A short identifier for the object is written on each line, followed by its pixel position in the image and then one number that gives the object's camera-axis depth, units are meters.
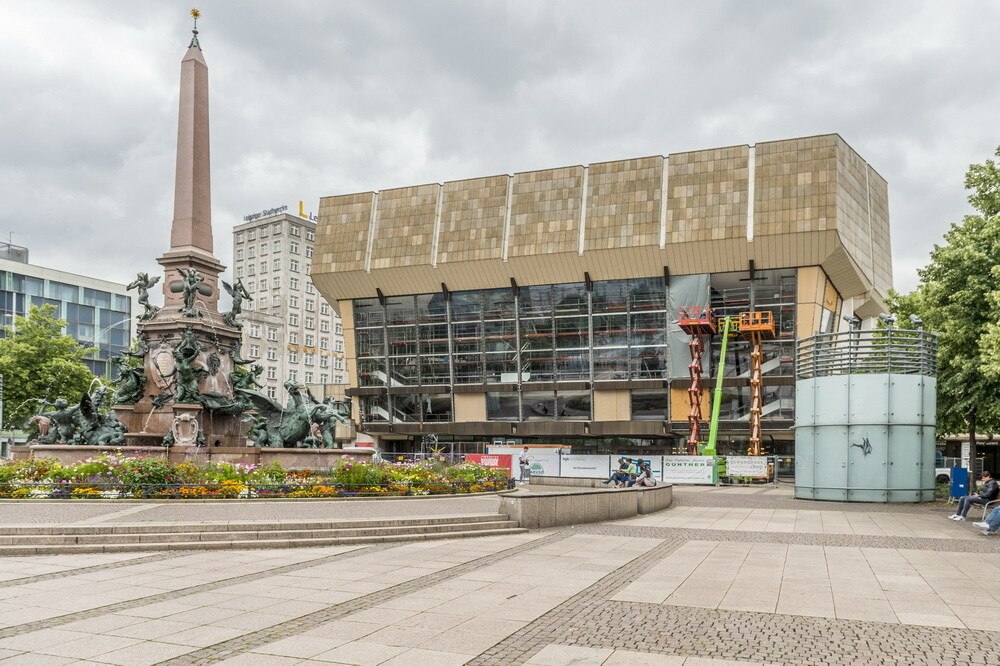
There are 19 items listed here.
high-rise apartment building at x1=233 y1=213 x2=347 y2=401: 97.56
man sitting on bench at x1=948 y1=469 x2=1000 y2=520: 20.74
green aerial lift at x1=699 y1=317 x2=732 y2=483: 53.72
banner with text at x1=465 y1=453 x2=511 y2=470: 41.34
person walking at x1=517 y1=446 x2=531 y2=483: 39.44
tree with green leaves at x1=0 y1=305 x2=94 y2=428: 45.38
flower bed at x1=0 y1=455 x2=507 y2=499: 17.14
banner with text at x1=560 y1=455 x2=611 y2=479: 42.62
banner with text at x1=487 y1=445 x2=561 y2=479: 43.47
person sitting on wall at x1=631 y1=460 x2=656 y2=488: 25.84
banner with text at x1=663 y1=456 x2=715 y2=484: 41.62
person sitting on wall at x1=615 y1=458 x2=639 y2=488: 28.75
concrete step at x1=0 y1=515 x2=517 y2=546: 13.52
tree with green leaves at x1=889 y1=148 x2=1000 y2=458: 28.70
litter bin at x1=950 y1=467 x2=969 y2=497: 26.61
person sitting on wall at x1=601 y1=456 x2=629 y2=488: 29.05
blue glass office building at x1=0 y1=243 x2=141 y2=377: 76.56
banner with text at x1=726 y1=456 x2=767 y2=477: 42.78
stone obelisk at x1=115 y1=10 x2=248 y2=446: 24.22
